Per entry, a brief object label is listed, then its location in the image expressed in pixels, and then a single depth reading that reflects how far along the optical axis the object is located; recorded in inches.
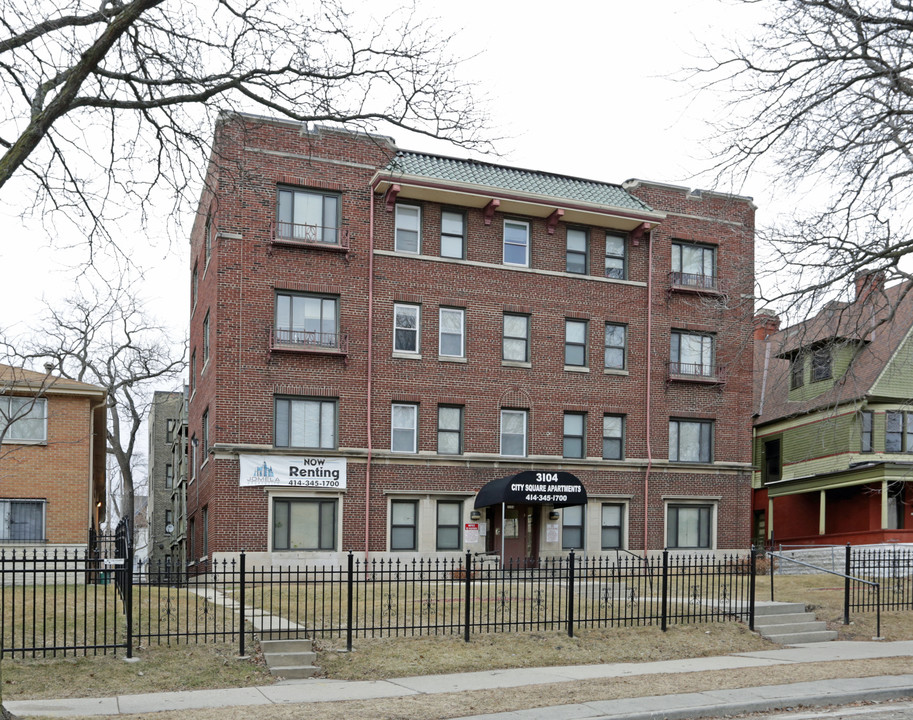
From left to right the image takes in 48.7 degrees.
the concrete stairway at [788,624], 757.3
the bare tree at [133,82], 457.1
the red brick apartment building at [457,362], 1178.0
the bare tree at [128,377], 1924.2
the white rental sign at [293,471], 1162.0
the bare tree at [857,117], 625.9
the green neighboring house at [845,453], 1514.5
